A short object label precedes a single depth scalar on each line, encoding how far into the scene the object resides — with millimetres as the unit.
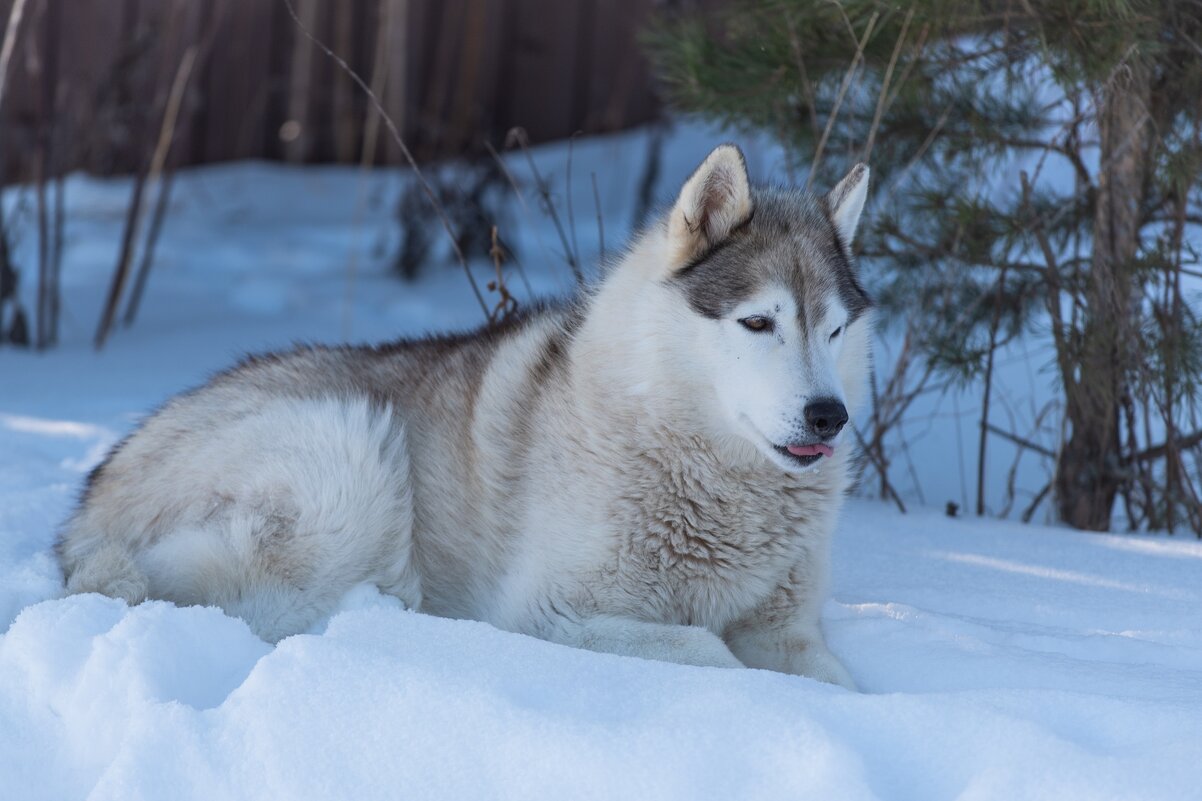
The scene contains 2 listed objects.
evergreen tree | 6922
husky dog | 4973
